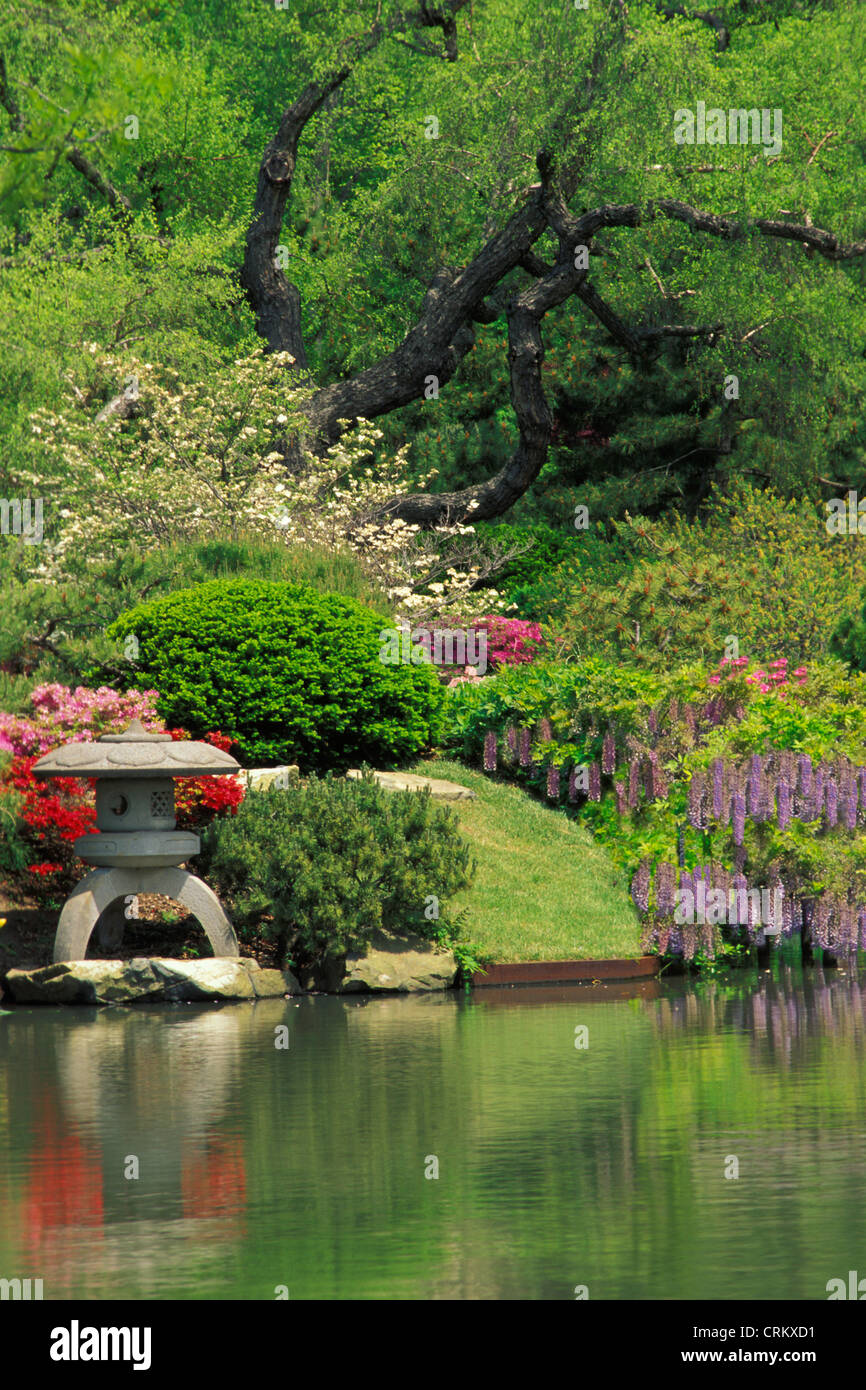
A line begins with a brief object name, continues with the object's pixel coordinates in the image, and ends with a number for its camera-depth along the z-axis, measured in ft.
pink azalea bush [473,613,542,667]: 81.46
